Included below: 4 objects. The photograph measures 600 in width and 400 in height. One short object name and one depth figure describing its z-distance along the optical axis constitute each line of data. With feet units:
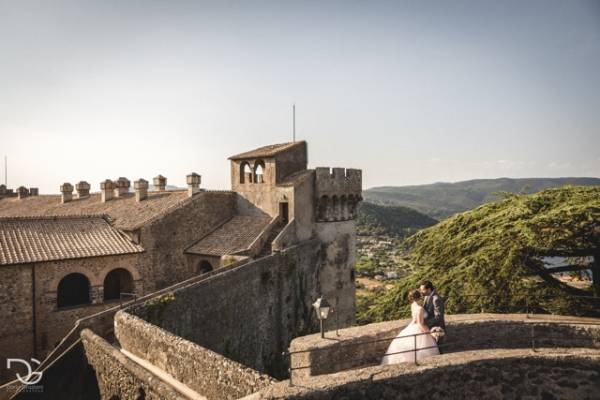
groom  26.04
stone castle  31.68
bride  25.32
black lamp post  26.81
